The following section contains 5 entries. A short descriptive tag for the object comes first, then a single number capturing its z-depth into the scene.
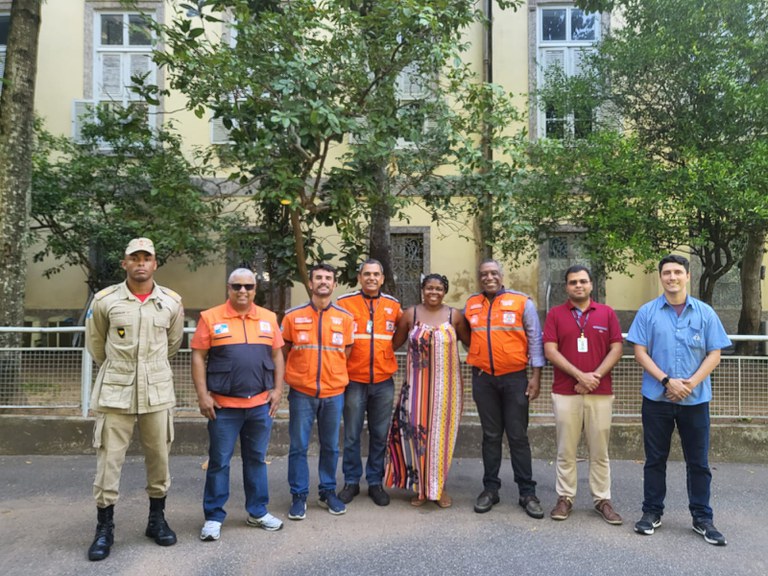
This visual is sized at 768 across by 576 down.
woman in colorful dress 4.22
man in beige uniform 3.47
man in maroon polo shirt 3.98
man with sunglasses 3.66
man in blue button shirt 3.71
